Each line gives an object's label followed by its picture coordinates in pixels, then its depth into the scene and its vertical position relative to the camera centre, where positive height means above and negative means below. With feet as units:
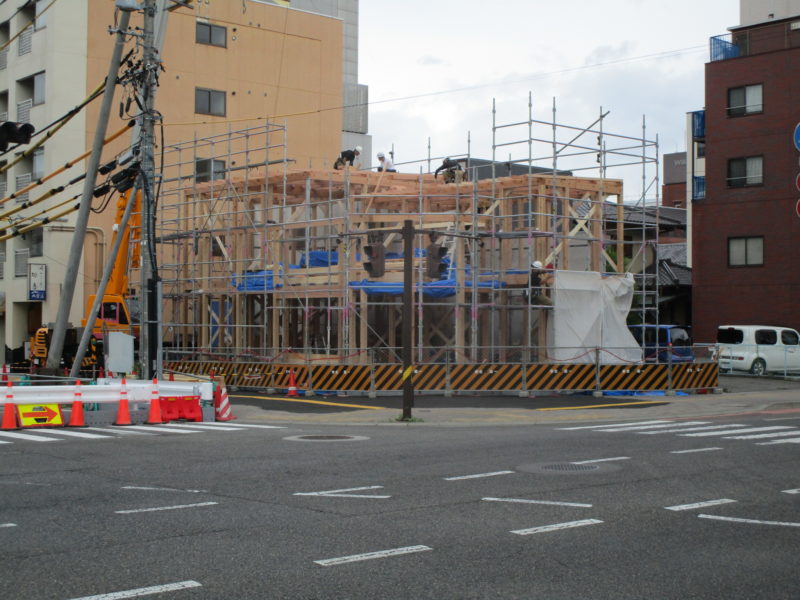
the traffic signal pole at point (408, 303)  69.51 +1.54
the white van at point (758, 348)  121.49 -2.95
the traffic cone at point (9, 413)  62.08 -5.89
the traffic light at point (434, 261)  71.87 +4.76
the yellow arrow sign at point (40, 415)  62.86 -6.15
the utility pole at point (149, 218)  74.59 +8.38
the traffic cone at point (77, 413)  63.87 -6.05
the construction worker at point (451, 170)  105.17 +17.20
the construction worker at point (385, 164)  106.56 +18.10
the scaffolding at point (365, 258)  96.22 +7.20
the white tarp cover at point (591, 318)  97.50 +0.68
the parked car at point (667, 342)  98.68 -2.22
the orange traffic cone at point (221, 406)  70.54 -6.14
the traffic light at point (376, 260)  71.61 +4.82
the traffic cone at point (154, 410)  66.59 -6.08
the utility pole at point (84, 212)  76.69 +9.05
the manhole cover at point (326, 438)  57.52 -6.98
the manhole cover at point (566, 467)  43.70 -6.59
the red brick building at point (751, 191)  135.64 +19.49
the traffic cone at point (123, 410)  65.57 -6.00
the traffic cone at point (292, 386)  92.07 -6.12
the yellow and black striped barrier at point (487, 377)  90.38 -5.12
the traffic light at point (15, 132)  69.51 +14.00
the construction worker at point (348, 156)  101.81 +18.07
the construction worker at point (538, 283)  95.66 +4.24
